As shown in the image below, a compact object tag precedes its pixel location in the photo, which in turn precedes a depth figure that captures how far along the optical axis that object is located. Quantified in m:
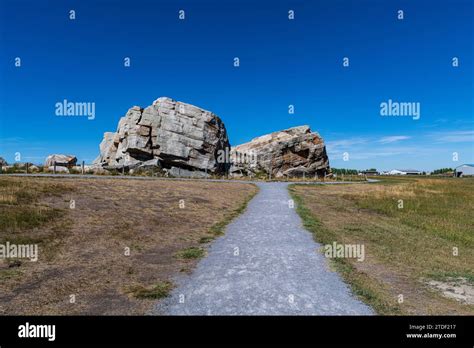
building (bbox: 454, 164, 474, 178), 132.62
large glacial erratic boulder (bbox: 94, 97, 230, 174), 54.38
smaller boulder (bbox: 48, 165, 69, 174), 40.44
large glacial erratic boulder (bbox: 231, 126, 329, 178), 68.44
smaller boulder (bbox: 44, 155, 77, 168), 62.28
